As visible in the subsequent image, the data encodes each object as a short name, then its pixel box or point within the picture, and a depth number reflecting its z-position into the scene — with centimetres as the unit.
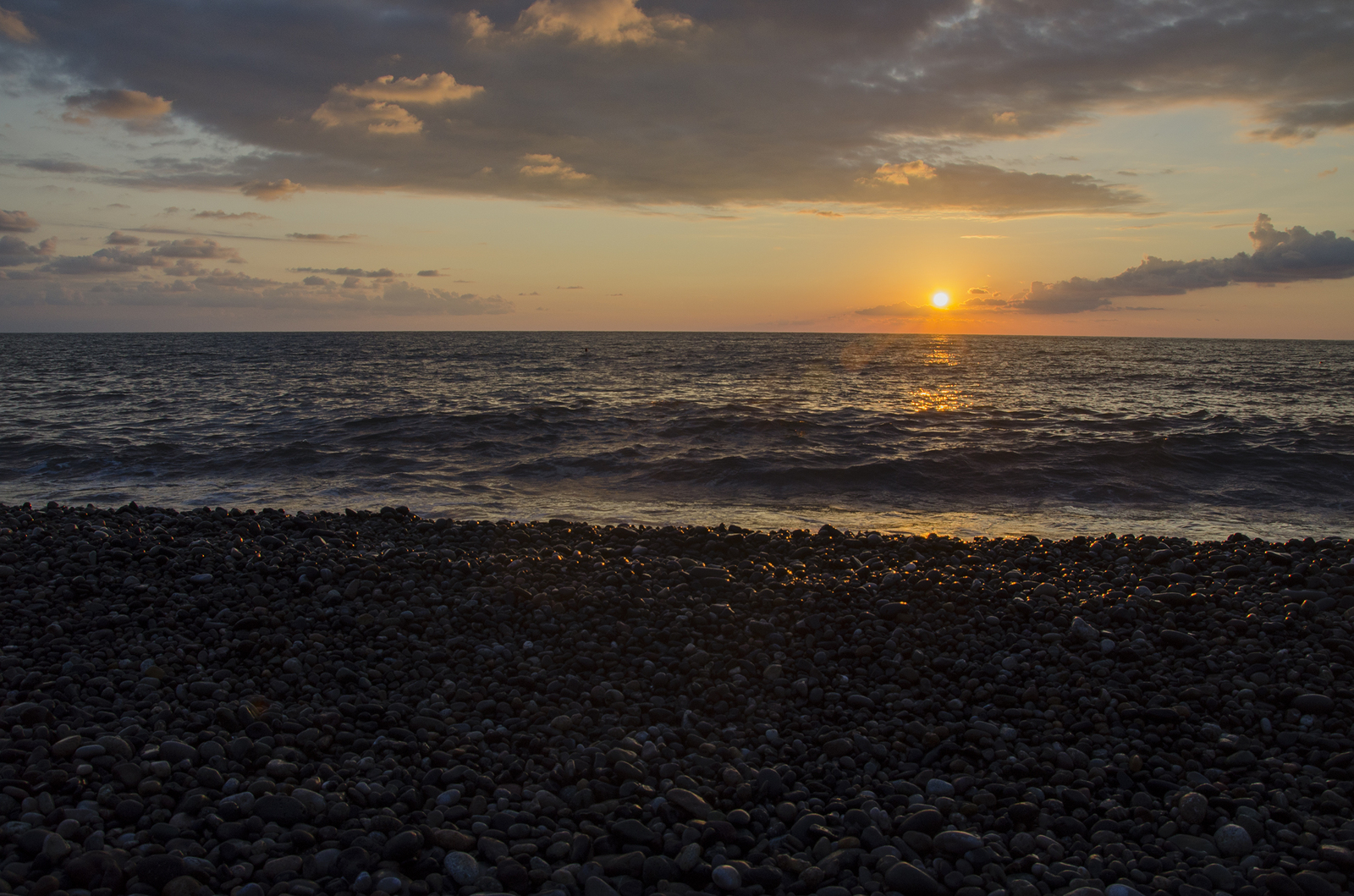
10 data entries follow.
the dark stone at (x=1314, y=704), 486
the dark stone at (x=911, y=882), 344
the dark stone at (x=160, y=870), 333
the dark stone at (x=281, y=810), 383
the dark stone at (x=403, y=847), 360
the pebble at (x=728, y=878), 350
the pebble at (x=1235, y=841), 372
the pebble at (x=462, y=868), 350
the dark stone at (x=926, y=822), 389
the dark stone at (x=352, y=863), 348
